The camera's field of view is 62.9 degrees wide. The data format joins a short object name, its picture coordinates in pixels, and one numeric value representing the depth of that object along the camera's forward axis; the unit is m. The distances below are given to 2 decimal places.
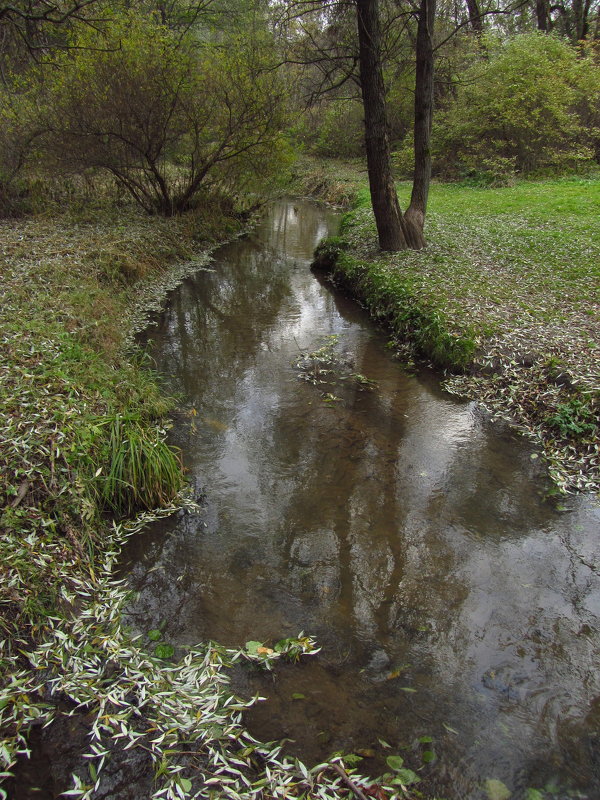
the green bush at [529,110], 20.06
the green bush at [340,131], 32.22
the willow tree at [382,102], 10.04
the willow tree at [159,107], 11.33
